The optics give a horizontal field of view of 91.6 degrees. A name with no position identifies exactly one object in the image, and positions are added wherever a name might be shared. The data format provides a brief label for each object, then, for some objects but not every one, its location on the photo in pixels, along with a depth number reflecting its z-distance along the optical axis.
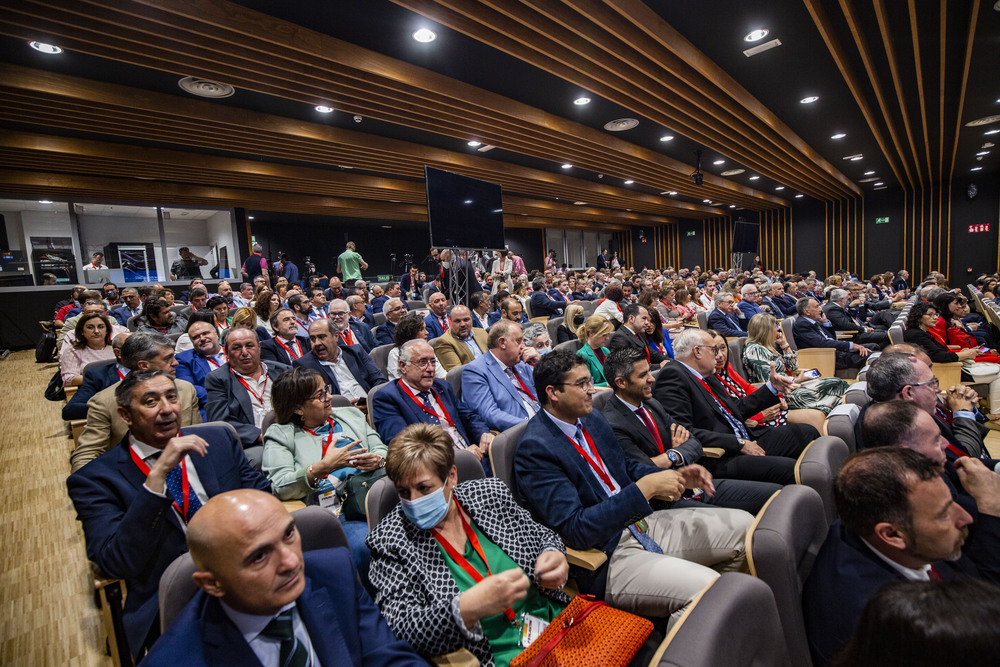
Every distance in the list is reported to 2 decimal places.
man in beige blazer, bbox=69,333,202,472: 2.17
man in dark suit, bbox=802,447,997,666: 1.10
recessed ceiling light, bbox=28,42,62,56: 3.90
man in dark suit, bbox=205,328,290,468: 2.77
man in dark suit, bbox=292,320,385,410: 3.41
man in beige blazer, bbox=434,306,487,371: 3.94
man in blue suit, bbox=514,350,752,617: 1.57
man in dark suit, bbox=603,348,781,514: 2.16
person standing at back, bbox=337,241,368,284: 9.70
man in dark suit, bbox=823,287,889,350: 5.62
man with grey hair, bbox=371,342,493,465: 2.57
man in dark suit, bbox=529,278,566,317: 7.63
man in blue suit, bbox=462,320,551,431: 2.89
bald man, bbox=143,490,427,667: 0.98
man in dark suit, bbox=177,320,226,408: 3.32
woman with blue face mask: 1.24
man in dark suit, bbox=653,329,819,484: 2.47
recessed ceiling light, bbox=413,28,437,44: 4.11
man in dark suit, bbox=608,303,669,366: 3.90
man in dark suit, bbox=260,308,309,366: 3.92
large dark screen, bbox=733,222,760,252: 12.64
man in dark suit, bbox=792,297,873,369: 4.96
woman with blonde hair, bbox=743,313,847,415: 3.38
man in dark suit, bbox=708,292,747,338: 5.36
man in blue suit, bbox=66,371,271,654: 1.44
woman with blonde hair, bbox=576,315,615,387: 3.59
